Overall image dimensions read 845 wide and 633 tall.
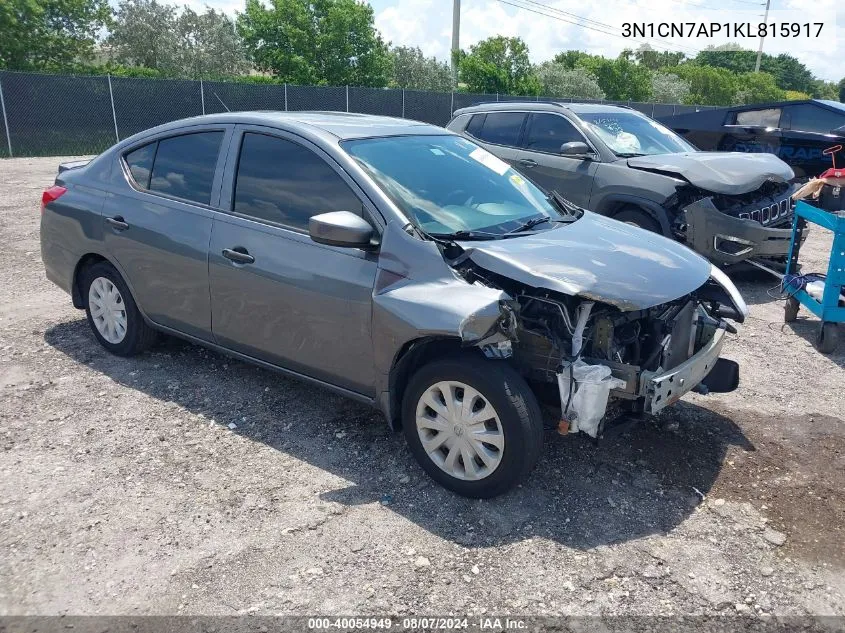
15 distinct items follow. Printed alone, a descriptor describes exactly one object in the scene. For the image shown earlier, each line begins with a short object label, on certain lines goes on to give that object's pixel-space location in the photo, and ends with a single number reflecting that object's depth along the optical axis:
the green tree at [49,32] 24.45
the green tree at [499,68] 32.03
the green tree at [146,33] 31.61
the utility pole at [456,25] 34.31
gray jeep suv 6.96
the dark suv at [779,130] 10.30
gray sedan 3.40
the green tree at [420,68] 34.28
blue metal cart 5.59
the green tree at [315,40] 29.67
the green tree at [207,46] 31.77
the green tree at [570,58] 43.00
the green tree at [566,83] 36.28
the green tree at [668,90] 44.00
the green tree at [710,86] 47.94
